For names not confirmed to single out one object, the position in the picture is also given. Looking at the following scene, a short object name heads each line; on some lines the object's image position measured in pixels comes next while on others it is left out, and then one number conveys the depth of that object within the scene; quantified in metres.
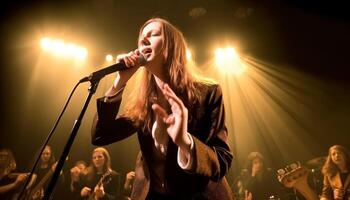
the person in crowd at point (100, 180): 4.36
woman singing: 0.93
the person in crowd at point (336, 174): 3.95
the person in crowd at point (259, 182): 4.43
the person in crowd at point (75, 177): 4.56
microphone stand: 0.88
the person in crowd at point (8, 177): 4.36
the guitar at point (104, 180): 4.39
